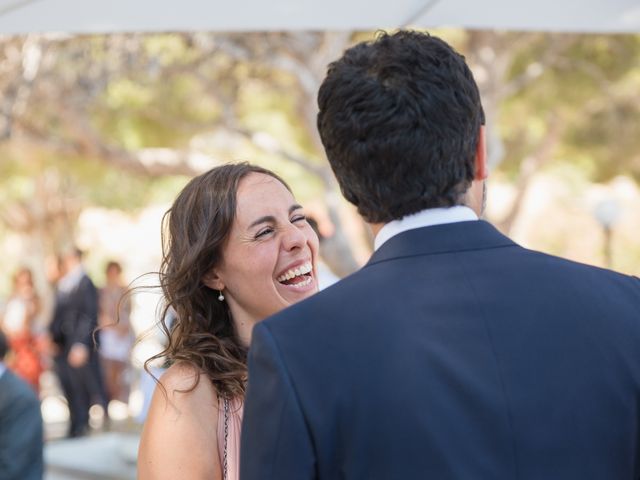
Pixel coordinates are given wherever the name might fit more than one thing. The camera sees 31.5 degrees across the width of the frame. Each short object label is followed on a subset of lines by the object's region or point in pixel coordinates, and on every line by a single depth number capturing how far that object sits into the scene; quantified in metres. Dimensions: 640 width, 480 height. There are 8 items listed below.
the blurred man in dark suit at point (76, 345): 11.55
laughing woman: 2.47
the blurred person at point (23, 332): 11.63
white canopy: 3.49
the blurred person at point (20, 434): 4.40
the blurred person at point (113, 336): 12.19
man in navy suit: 1.59
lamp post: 19.89
